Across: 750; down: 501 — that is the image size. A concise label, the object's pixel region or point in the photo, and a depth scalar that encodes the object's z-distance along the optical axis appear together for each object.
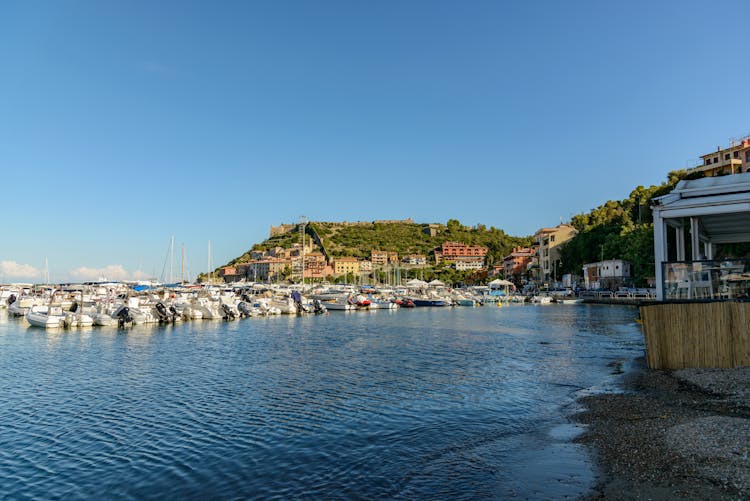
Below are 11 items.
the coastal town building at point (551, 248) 117.50
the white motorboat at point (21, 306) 58.22
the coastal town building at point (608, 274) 89.19
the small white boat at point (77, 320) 44.09
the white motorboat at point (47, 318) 43.19
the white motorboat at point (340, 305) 73.94
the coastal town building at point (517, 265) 147.70
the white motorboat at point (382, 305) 78.16
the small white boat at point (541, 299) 91.39
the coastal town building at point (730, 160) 69.62
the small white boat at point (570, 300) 88.44
